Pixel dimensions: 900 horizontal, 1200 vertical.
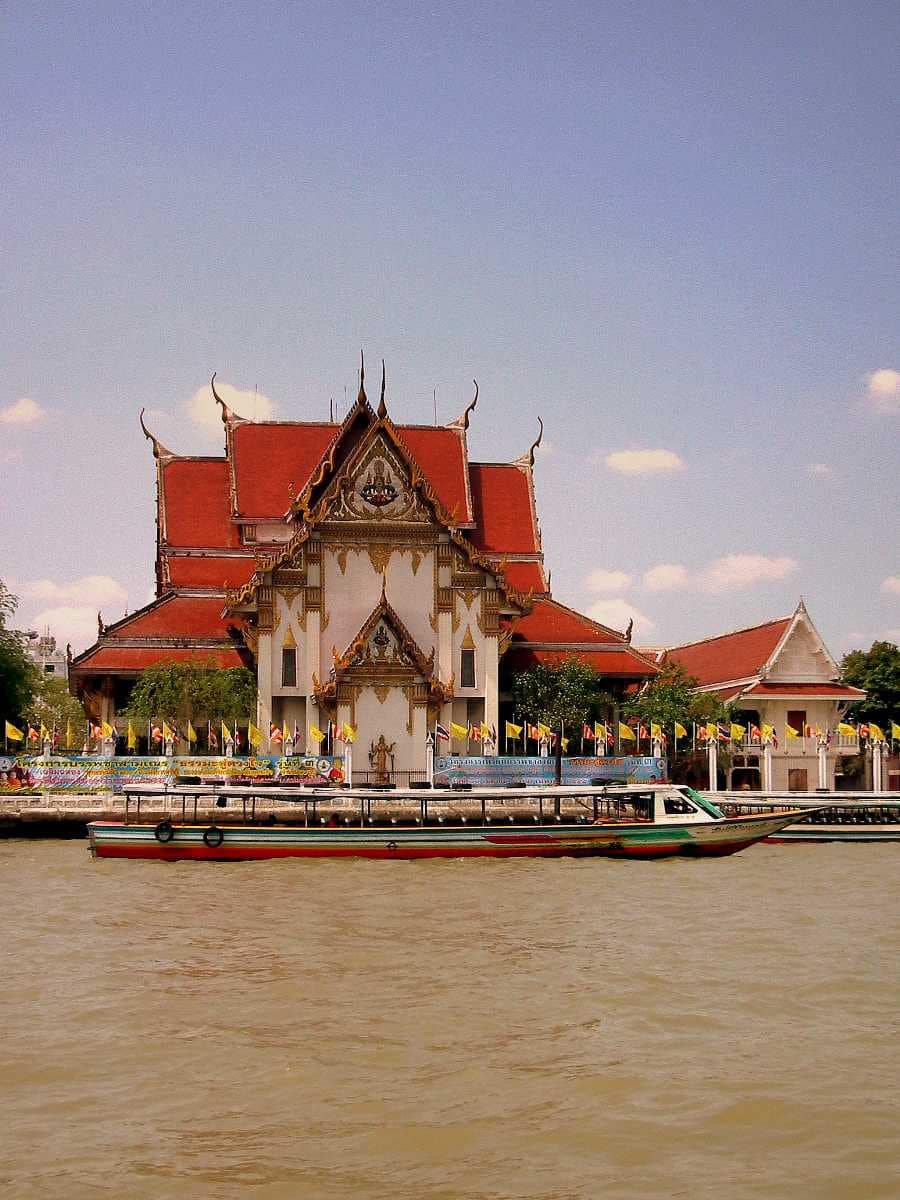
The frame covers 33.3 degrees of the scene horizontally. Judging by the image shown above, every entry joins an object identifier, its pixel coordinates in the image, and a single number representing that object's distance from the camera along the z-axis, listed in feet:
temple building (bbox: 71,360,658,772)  152.05
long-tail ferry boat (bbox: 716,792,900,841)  137.59
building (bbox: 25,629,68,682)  437.58
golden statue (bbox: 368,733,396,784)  150.92
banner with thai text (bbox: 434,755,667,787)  143.23
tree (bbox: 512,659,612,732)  157.07
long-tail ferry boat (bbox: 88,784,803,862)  116.26
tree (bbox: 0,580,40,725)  175.94
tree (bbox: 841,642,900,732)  198.49
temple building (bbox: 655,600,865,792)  171.73
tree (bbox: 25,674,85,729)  259.19
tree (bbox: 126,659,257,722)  149.89
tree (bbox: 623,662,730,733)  164.66
